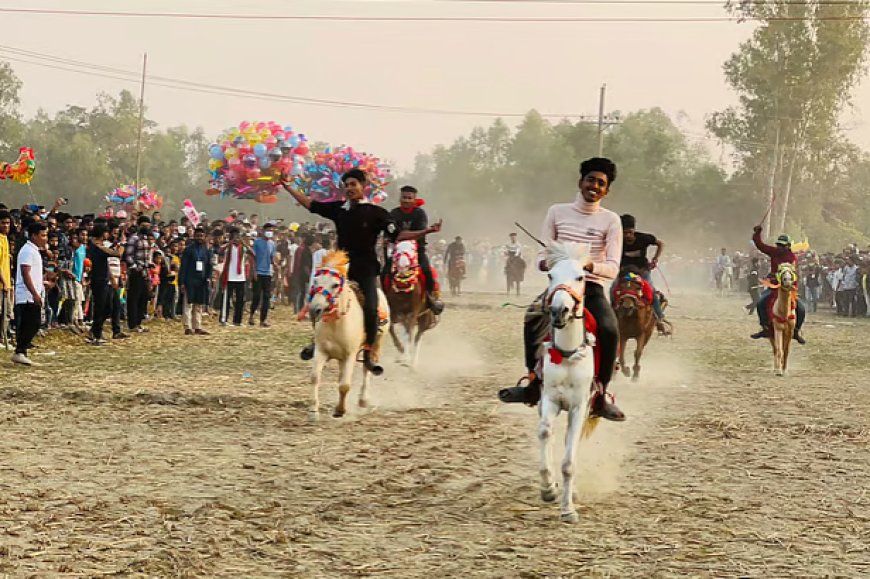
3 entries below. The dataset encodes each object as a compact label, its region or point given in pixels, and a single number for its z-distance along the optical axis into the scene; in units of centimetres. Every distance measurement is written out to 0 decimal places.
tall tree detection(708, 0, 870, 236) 5947
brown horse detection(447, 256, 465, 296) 4384
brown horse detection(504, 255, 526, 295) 4569
